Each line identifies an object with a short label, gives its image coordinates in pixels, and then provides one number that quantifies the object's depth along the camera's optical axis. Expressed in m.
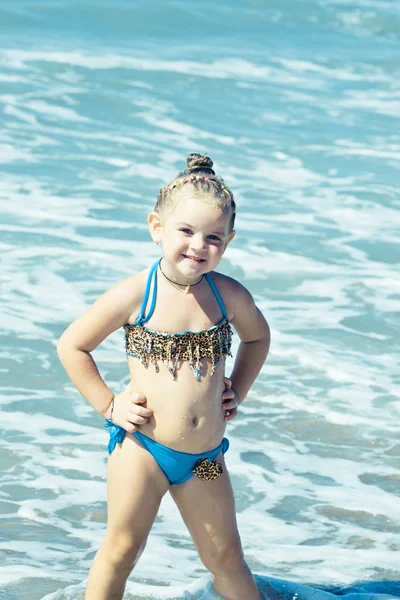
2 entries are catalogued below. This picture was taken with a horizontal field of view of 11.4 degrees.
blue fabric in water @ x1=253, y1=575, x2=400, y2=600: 7.37
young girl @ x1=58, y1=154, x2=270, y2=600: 6.22
